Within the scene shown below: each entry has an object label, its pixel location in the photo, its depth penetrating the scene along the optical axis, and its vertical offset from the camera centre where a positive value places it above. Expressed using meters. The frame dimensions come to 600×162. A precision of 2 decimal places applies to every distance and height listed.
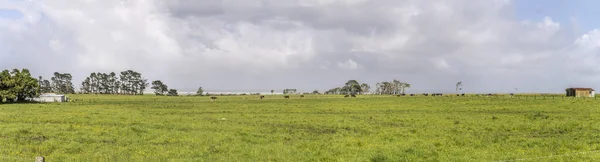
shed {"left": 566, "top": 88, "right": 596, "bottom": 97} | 116.69 +0.03
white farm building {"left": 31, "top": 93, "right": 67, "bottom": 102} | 111.28 -1.94
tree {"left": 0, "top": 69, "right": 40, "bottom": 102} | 95.81 +1.14
